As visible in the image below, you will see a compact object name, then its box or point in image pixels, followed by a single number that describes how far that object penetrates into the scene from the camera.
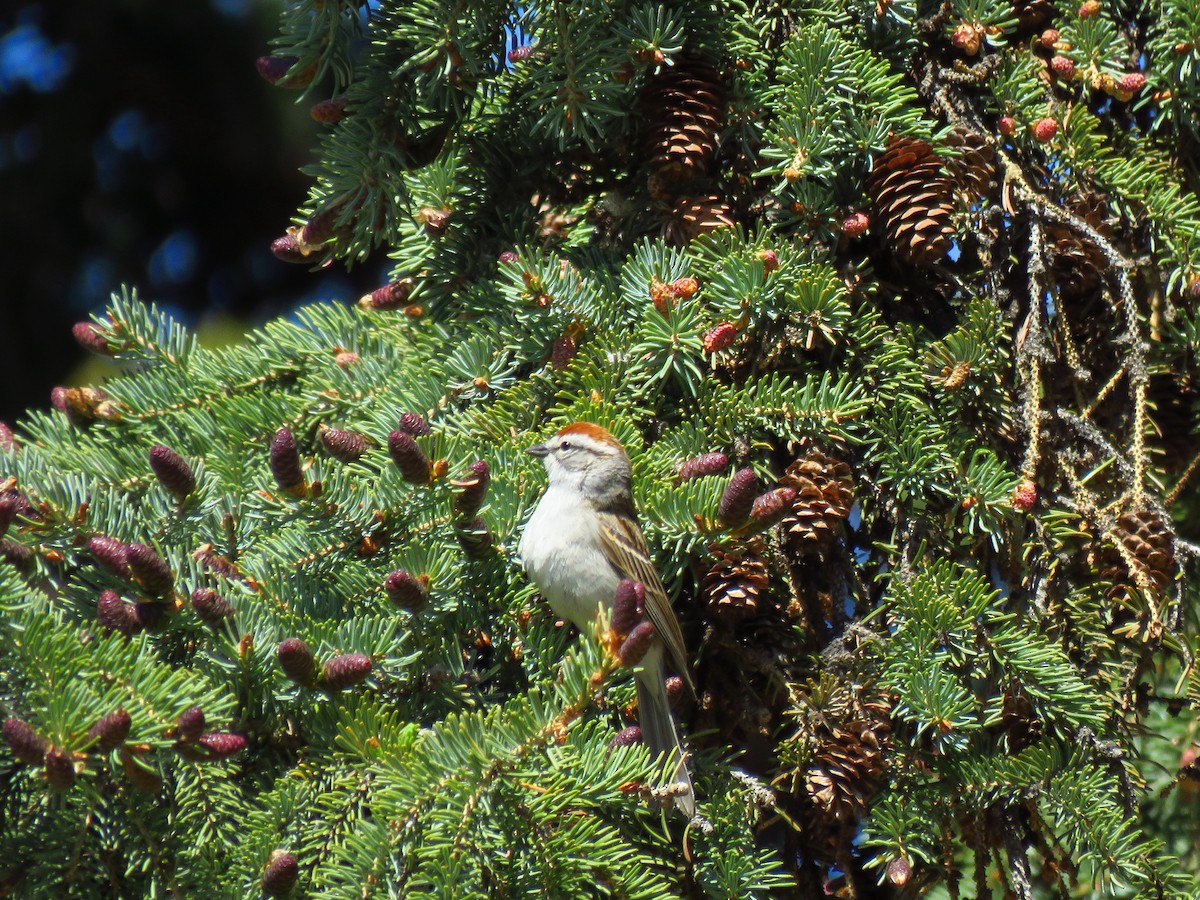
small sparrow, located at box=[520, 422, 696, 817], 6.92
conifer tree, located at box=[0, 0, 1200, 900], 6.83
